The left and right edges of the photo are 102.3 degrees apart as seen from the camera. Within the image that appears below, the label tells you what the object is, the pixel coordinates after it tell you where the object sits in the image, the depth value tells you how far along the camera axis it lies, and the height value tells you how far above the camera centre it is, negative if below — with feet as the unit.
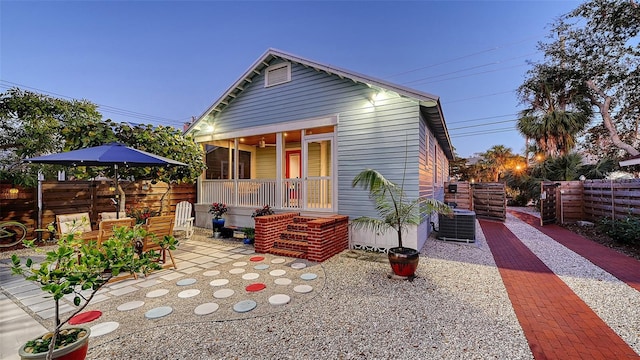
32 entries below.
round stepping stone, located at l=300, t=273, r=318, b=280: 15.52 -5.61
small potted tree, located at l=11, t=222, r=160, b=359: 6.03 -2.18
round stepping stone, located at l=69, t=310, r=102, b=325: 10.45 -5.50
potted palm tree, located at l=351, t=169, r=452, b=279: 15.03 -2.25
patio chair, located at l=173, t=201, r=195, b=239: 26.65 -3.44
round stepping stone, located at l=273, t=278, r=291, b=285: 14.71 -5.60
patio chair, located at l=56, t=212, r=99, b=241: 15.94 -2.83
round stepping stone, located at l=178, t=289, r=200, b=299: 12.97 -5.58
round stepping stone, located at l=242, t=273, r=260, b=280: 15.51 -5.59
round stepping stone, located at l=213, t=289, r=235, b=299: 12.98 -5.59
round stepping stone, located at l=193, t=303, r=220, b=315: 11.30 -5.56
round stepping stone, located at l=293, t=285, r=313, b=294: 13.58 -5.60
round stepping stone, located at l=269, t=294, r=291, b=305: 12.24 -5.56
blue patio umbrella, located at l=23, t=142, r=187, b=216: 15.99 +1.87
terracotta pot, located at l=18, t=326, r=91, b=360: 6.32 -4.21
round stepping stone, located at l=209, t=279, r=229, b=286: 14.60 -5.59
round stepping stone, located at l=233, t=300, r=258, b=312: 11.50 -5.54
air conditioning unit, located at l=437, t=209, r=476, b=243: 24.71 -4.14
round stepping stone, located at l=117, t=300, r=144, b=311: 11.66 -5.55
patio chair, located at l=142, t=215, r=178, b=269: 16.25 -2.90
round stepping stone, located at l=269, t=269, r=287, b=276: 16.19 -5.60
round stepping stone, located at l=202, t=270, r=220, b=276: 16.22 -5.59
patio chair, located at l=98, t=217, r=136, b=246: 14.71 -2.42
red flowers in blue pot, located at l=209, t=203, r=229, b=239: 27.68 -3.41
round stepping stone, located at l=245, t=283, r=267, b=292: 13.79 -5.57
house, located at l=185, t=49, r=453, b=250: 20.85 +5.31
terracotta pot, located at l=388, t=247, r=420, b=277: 14.96 -4.53
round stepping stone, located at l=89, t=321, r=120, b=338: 9.63 -5.51
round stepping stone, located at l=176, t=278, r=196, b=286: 14.56 -5.57
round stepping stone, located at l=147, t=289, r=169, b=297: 13.10 -5.57
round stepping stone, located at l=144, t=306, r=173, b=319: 10.94 -5.55
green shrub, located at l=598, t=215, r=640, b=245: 21.38 -4.05
